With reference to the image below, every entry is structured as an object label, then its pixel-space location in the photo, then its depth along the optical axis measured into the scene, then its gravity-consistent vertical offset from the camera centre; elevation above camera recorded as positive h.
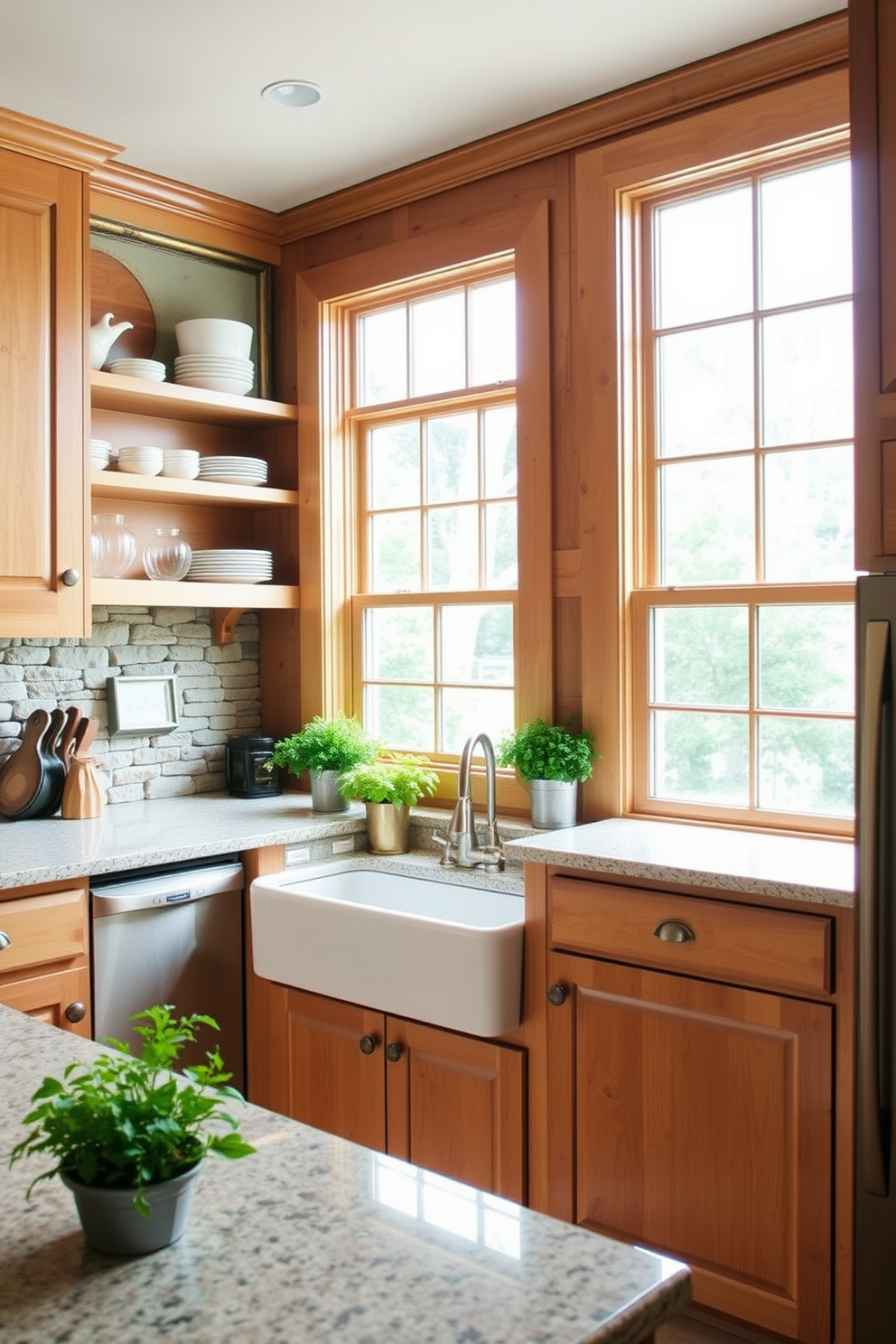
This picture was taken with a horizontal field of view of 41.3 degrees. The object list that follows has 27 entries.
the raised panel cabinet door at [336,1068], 2.75 -0.98
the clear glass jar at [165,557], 3.55 +0.30
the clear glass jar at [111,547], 3.42 +0.32
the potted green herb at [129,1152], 0.89 -0.38
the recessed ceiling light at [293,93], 2.96 +1.42
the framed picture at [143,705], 3.56 -0.14
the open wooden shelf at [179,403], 3.35 +0.76
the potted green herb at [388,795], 3.25 -0.38
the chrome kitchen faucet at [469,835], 2.97 -0.46
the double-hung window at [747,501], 2.76 +0.38
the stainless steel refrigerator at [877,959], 1.95 -0.50
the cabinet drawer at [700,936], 2.18 -0.55
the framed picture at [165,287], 3.52 +1.15
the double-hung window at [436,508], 3.44 +0.45
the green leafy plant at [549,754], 3.01 -0.25
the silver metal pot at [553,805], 3.03 -0.38
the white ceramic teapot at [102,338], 3.33 +0.90
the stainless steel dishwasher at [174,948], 2.77 -0.71
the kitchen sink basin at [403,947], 2.53 -0.66
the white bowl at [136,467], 3.44 +0.55
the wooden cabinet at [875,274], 2.06 +0.66
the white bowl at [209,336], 3.61 +0.98
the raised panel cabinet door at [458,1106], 2.57 -0.99
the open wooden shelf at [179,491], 3.34 +0.49
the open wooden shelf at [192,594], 3.28 +0.18
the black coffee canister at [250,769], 3.68 -0.35
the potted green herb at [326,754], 3.40 -0.28
